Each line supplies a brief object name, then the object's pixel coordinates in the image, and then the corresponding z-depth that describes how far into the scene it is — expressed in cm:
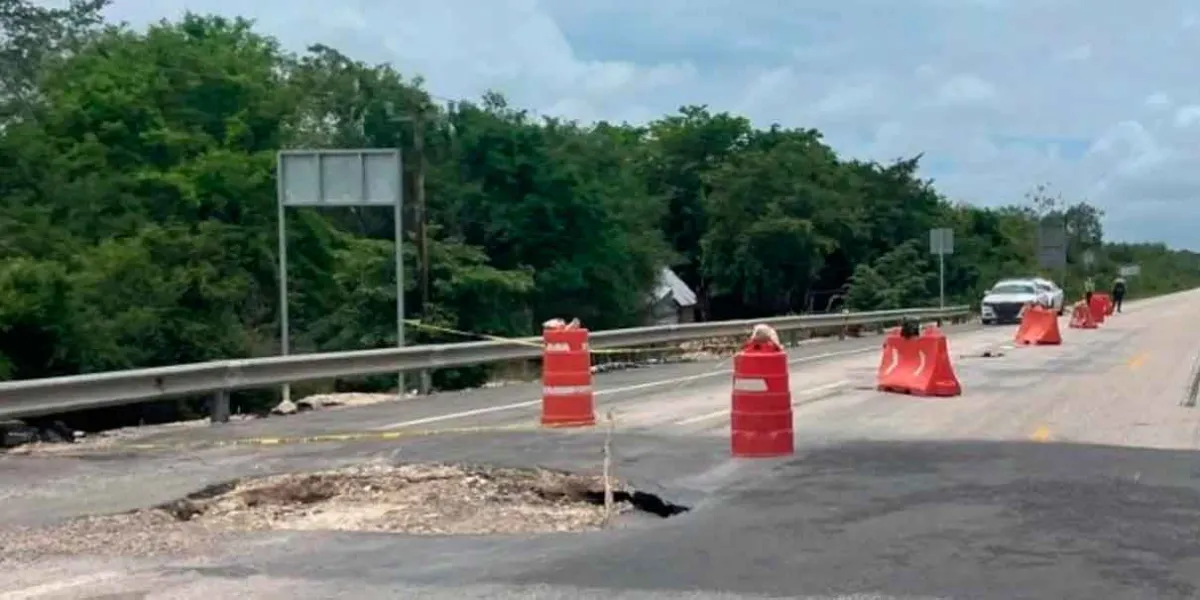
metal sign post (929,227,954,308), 5172
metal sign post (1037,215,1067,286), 8158
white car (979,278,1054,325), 5075
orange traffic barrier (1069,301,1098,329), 4572
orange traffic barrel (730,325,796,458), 1234
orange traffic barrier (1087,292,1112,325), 5009
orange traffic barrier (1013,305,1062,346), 3447
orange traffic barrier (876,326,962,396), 1947
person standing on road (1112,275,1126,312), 6556
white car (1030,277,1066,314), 5441
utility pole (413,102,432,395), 3300
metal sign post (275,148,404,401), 2419
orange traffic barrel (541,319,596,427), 1505
